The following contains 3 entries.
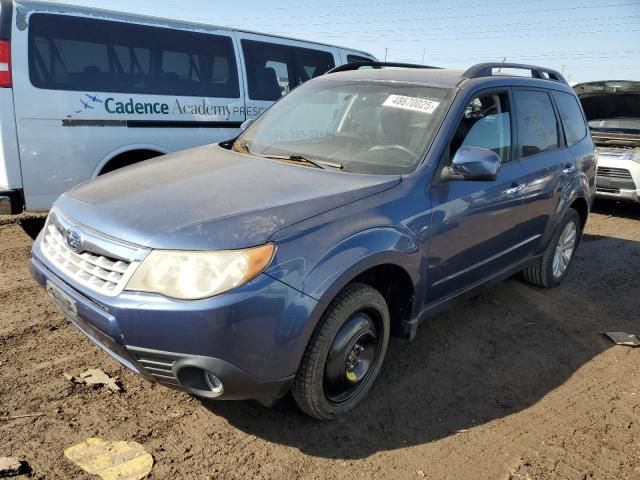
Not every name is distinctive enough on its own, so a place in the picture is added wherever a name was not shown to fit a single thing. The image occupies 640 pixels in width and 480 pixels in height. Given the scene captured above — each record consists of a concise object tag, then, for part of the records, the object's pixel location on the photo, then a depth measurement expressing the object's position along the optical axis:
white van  4.42
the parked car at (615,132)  7.45
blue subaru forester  2.10
